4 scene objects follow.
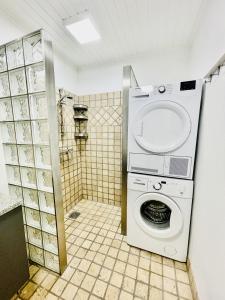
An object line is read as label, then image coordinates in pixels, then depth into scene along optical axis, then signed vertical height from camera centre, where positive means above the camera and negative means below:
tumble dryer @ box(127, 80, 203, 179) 1.13 +0.01
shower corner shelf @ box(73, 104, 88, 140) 2.19 +0.13
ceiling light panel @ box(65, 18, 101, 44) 1.38 +1.03
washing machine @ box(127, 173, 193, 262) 1.23 -0.84
